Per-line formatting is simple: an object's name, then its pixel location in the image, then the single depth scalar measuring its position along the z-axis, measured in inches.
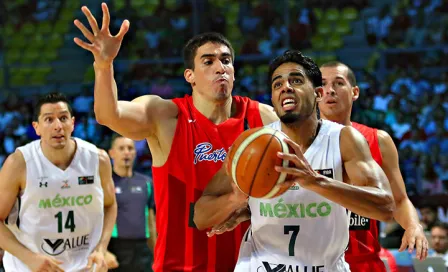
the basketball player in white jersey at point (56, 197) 235.6
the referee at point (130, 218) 339.3
